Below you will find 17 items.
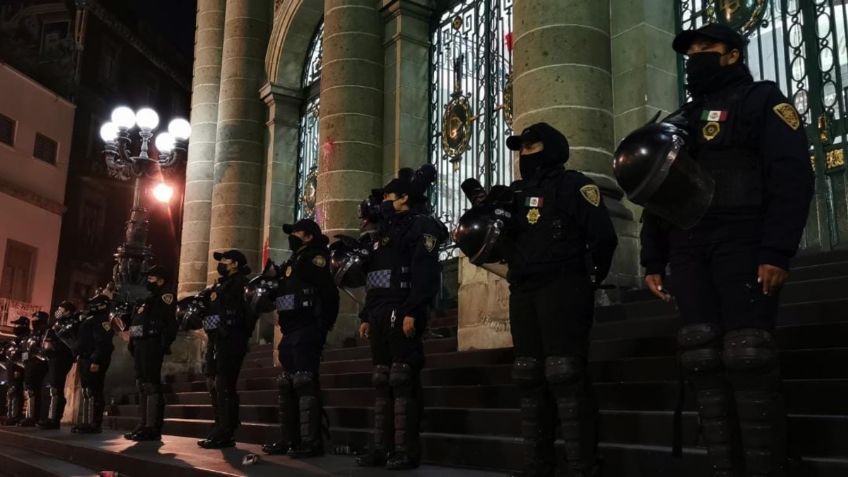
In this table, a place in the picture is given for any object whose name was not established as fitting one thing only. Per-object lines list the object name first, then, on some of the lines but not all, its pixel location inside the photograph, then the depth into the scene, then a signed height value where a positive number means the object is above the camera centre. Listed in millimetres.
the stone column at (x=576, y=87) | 6996 +2723
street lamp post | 12766 +3687
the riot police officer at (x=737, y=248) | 2891 +545
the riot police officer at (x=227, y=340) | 6922 +338
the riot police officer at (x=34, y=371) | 11649 +53
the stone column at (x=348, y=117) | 10945 +3839
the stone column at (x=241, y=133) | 14609 +4785
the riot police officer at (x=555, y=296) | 3623 +431
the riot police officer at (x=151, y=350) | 8133 +278
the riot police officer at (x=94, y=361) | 9797 +187
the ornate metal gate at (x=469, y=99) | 10633 +4105
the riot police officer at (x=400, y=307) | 4895 +477
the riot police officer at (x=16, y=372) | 12367 +37
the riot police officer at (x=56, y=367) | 10938 +112
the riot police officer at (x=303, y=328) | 5832 +390
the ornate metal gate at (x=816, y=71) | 6832 +2938
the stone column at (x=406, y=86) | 11680 +4559
